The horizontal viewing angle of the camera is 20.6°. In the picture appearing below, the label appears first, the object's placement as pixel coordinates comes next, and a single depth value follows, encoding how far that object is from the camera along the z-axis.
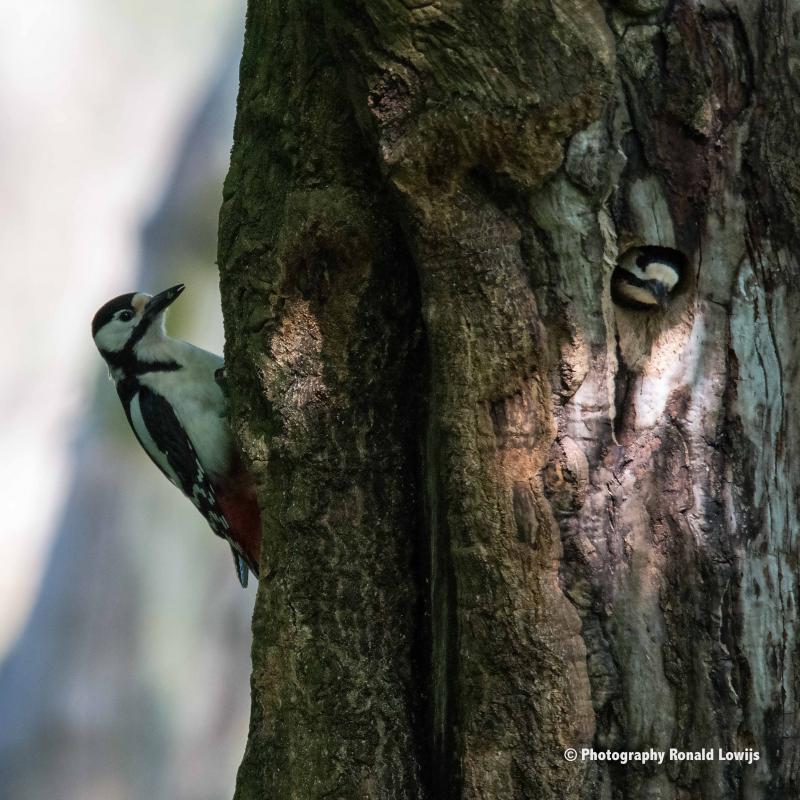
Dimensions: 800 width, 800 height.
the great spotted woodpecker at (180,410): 7.66
